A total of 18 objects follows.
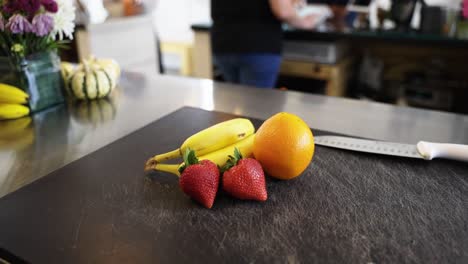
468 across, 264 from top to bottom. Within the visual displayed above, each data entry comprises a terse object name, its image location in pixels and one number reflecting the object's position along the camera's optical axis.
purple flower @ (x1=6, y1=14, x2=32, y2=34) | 0.91
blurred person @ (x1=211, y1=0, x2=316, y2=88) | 1.65
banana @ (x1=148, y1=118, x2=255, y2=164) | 0.74
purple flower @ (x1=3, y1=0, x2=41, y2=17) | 0.89
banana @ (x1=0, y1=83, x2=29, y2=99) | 1.00
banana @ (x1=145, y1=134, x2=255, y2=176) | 0.71
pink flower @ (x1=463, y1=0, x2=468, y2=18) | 1.31
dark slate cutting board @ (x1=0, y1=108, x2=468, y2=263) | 0.55
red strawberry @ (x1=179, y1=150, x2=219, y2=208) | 0.63
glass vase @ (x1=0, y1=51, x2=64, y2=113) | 1.01
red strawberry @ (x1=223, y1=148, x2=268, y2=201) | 0.64
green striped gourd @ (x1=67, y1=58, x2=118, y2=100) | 1.14
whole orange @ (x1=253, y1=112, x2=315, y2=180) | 0.67
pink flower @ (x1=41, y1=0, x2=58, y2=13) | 0.92
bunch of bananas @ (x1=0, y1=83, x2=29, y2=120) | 1.01
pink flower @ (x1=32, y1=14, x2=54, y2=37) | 0.93
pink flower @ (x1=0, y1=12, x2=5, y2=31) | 0.92
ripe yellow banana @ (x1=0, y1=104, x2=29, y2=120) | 1.02
